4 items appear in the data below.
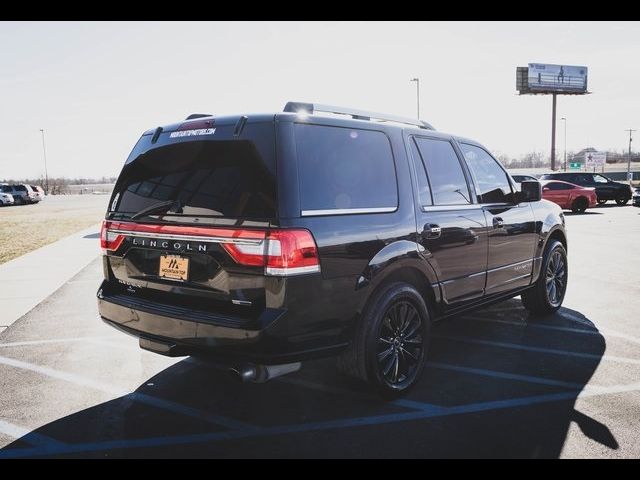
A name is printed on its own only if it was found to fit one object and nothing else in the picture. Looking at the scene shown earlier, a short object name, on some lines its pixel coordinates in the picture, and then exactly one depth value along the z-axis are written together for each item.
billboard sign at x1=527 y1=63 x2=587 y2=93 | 58.44
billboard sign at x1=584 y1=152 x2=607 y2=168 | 60.25
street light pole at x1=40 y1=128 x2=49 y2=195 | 70.82
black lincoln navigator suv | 3.14
